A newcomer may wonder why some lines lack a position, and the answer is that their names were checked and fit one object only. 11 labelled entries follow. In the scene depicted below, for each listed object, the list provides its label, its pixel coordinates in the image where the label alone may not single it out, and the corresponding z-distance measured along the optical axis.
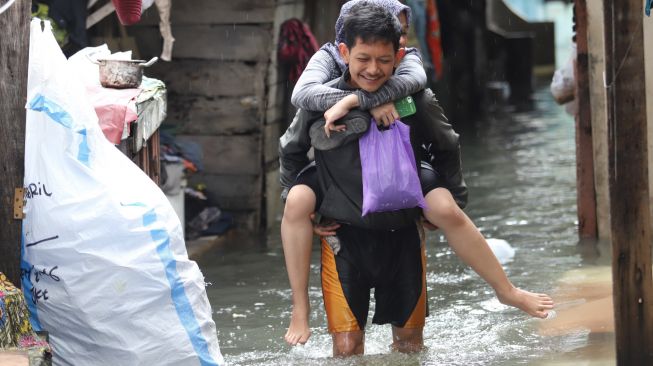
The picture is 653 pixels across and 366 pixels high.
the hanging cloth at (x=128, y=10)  12.95
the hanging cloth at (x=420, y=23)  27.02
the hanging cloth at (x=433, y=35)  27.80
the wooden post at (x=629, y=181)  9.18
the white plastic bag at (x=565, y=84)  17.53
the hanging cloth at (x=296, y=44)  18.80
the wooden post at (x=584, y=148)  16.33
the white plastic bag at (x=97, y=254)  9.08
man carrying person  9.23
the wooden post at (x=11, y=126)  9.39
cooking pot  11.57
